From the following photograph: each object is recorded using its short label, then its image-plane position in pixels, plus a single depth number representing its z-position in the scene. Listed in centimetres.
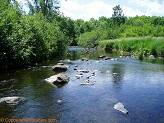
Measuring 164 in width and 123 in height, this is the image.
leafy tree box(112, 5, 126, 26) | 7932
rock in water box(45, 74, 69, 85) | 1279
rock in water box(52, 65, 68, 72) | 1719
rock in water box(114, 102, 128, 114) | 831
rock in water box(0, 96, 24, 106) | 891
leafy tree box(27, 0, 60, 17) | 4212
